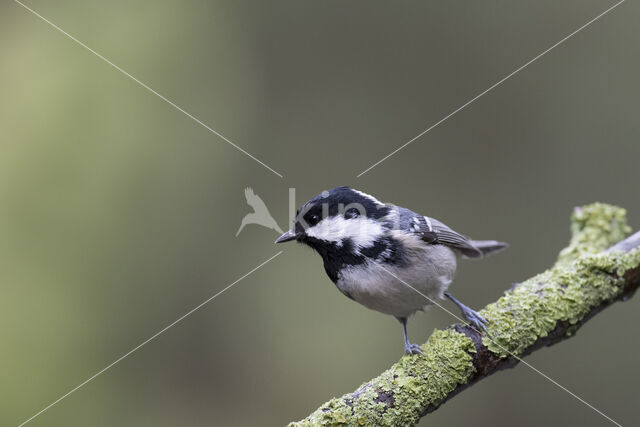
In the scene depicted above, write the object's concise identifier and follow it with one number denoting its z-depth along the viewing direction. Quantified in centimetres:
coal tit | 477
